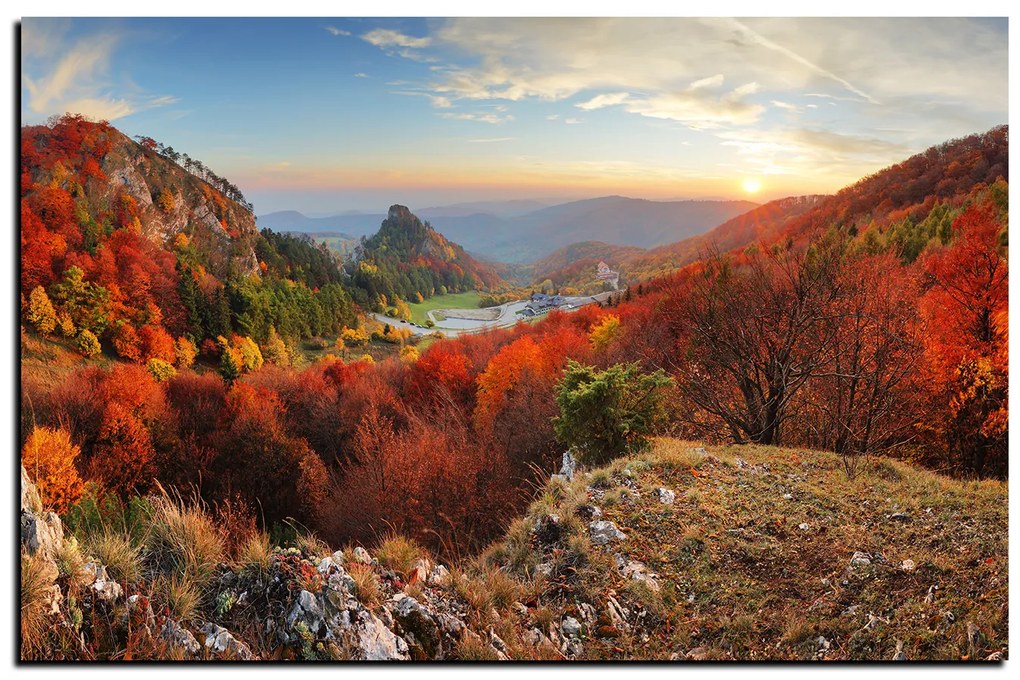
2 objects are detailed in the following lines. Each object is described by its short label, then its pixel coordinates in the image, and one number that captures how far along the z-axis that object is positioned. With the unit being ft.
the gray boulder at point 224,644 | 11.00
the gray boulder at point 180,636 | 10.94
